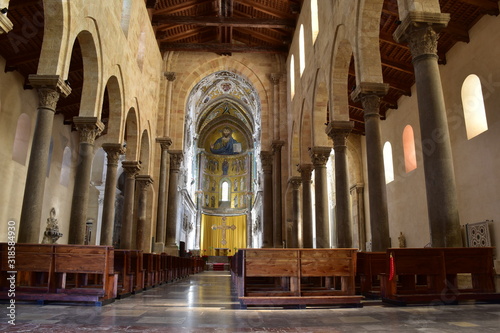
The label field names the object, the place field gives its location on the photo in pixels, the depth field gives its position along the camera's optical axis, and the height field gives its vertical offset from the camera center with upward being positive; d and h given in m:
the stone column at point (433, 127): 6.54 +2.23
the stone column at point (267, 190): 21.30 +3.70
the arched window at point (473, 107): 12.25 +4.68
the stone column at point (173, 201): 21.00 +3.05
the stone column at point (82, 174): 11.23 +2.45
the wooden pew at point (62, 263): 6.69 -0.07
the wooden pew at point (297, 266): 6.50 -0.13
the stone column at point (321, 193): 14.00 +2.32
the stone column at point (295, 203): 18.77 +2.59
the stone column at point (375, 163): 8.98 +2.21
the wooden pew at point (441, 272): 6.30 -0.22
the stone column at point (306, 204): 16.19 +2.23
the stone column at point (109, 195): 14.22 +2.26
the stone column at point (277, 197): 20.41 +3.19
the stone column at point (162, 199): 20.16 +3.06
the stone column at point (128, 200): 16.36 +2.39
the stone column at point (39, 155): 8.43 +2.27
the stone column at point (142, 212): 18.61 +2.17
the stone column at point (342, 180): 11.72 +2.31
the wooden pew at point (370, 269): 7.98 -0.21
